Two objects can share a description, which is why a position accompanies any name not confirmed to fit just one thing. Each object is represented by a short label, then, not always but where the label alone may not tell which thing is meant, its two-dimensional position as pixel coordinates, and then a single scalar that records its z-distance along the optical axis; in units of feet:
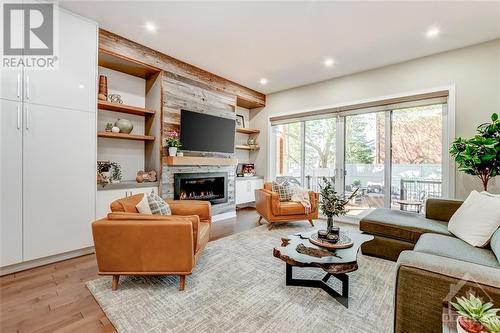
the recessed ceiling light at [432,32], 9.80
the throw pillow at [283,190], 13.75
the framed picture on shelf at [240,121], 19.30
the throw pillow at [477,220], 6.50
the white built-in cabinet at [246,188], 17.66
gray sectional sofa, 3.59
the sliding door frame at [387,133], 11.50
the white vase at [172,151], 12.60
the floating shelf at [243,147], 18.56
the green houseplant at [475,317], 2.62
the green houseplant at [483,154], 8.92
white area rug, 5.39
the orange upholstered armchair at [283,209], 12.88
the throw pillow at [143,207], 7.45
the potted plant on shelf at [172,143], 12.64
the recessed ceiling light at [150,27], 9.82
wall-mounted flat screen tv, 13.66
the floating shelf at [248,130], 18.69
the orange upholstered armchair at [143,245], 6.31
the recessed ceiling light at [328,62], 12.87
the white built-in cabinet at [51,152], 7.83
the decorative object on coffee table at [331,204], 7.57
